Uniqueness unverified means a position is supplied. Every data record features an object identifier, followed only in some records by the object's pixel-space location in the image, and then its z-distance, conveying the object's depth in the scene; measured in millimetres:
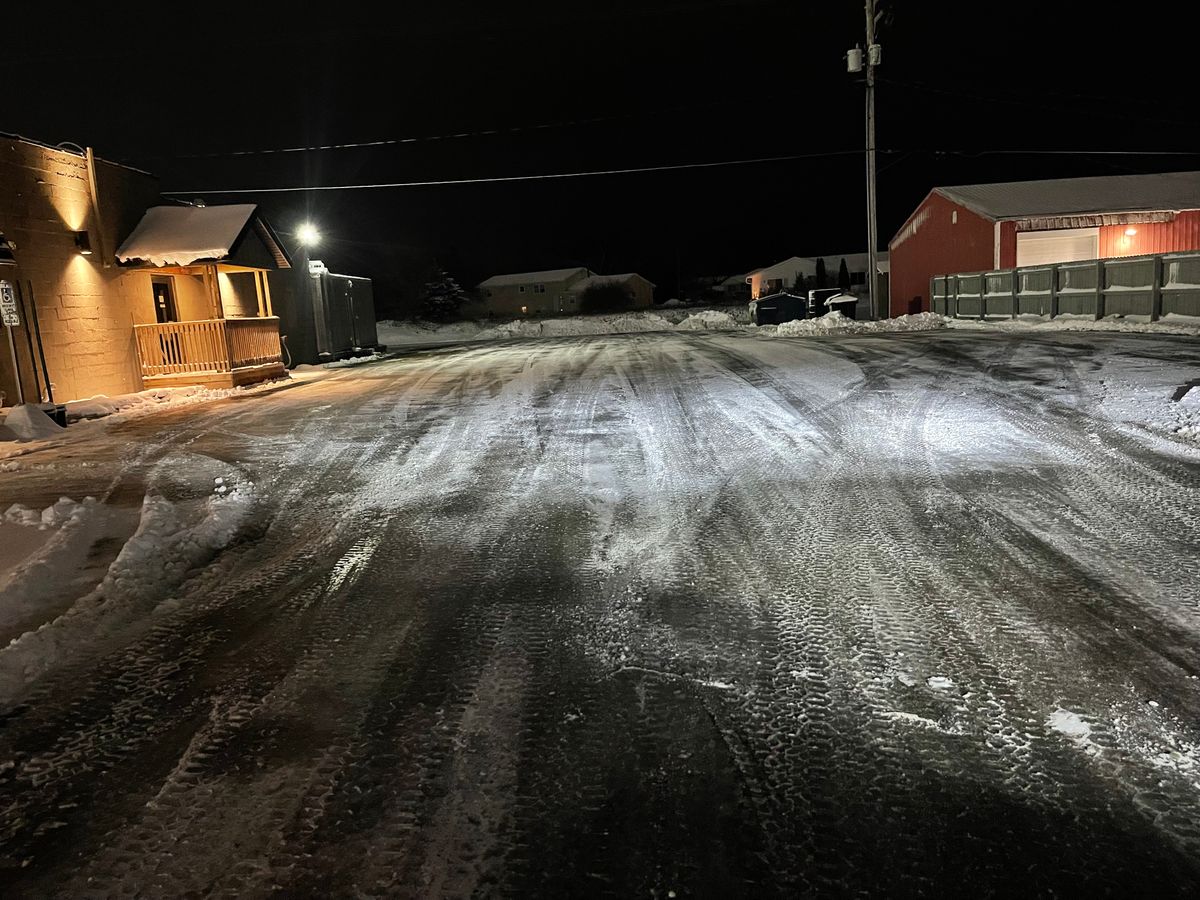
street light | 24672
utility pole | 24469
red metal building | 27797
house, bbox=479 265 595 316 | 88812
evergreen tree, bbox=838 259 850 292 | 70356
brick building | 14805
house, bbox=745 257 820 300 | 79062
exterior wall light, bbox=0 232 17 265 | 13453
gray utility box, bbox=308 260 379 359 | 25891
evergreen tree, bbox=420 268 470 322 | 67688
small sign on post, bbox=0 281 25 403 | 12828
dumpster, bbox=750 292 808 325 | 31391
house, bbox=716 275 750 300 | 93500
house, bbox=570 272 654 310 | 84562
